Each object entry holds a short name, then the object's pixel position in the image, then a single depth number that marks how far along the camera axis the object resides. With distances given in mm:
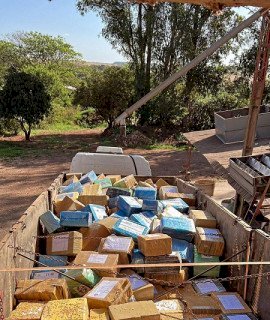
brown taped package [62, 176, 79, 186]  4618
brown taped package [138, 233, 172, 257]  2865
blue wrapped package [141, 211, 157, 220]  3566
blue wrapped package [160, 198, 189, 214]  3788
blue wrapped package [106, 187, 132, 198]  4103
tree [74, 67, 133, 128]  13847
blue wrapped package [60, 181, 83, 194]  4179
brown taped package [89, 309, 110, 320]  2311
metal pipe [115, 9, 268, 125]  5867
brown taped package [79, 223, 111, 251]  3238
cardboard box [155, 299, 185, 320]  2476
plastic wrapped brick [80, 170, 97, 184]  4554
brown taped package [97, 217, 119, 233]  3254
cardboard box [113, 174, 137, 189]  4416
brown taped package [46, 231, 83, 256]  3100
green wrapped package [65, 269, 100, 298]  2685
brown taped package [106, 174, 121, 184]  4701
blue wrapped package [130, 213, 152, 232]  3341
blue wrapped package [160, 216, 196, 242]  3169
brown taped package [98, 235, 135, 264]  2945
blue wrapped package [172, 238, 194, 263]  3033
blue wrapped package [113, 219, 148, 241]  3163
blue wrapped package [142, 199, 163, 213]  3677
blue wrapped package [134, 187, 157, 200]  4012
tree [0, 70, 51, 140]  12288
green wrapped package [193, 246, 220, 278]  2989
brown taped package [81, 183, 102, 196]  4036
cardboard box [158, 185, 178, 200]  4221
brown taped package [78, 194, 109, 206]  3846
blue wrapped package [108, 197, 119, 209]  3910
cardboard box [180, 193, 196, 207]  4055
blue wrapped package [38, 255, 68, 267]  3017
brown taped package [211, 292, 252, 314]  2507
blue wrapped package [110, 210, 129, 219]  3542
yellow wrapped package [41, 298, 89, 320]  2211
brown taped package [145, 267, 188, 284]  2867
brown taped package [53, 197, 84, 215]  3700
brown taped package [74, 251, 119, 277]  2765
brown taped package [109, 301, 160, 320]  2242
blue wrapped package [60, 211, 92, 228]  3321
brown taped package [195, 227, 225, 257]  3053
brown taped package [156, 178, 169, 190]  4655
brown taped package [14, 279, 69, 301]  2497
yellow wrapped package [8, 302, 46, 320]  2285
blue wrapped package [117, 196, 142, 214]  3605
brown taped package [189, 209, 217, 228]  3340
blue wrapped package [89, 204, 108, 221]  3523
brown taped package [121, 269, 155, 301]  2657
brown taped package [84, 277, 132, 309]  2403
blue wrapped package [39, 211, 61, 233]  3305
